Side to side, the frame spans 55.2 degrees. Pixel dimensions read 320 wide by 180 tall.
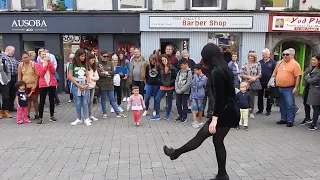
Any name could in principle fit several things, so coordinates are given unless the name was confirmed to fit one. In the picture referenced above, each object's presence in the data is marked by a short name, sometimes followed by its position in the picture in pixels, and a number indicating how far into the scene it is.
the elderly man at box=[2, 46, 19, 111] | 8.43
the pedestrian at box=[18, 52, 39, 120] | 7.82
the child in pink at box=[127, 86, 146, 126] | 7.36
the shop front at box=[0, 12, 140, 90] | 12.68
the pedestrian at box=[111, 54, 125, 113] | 8.95
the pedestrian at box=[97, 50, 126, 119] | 8.09
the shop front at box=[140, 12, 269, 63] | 12.51
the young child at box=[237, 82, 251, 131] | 7.20
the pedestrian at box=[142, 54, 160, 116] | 8.28
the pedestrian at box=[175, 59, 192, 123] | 7.64
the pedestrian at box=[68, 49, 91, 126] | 7.25
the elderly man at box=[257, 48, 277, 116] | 8.78
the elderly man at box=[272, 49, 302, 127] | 7.41
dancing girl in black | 3.81
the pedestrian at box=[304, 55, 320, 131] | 7.02
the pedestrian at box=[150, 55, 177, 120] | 7.99
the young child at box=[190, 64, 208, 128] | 7.44
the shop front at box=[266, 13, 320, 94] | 12.37
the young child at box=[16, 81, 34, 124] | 7.64
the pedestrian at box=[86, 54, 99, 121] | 7.50
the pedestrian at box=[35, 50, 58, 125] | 7.56
